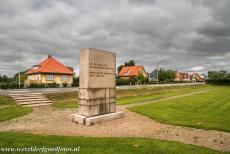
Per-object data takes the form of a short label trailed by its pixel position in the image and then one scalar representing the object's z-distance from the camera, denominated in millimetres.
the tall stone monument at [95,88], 9823
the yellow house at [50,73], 48038
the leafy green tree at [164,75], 93869
